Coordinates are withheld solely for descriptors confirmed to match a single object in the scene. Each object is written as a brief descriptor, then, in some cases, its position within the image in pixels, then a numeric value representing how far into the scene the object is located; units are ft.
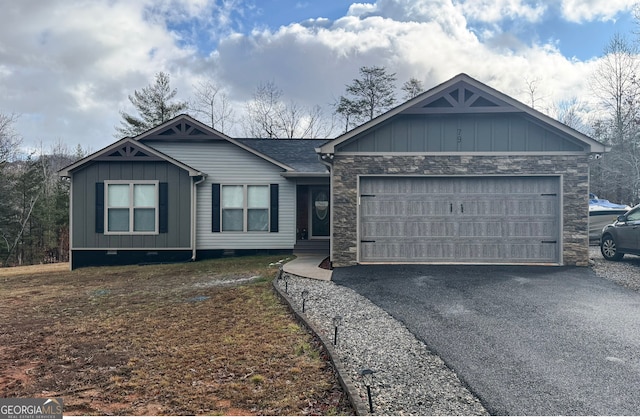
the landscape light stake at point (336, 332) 15.47
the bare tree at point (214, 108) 97.76
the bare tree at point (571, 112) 92.44
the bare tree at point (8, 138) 84.34
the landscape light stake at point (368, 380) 10.28
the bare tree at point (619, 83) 74.02
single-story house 31.14
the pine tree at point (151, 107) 97.76
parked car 32.12
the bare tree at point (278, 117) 96.37
